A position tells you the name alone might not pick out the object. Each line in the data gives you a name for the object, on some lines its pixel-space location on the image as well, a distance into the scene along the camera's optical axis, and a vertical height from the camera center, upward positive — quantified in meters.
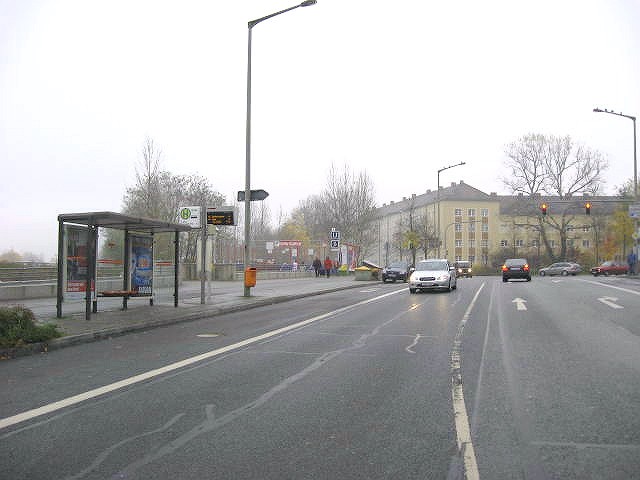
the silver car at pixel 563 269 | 64.25 -0.90
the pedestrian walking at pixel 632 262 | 42.91 -0.08
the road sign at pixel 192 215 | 17.44 +1.32
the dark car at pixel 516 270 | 39.00 -0.63
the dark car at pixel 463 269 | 61.00 -0.92
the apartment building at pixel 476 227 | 100.38 +6.11
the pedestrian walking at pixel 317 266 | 45.23 -0.46
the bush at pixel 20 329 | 8.90 -1.10
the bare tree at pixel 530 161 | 66.62 +11.31
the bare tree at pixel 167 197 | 37.97 +4.52
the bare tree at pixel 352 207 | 63.34 +5.71
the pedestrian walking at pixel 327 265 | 43.00 -0.37
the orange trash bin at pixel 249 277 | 19.56 -0.58
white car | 24.50 -0.71
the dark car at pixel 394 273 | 39.06 -0.85
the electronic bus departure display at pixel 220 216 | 17.25 +1.28
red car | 57.49 -0.79
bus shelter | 12.58 +0.16
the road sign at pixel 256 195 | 19.41 +2.18
